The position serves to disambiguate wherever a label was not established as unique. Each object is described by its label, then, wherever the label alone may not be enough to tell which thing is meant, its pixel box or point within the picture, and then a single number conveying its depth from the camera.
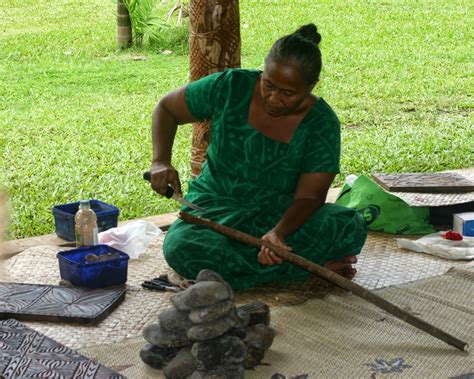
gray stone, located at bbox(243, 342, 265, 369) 4.22
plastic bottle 5.79
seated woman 5.20
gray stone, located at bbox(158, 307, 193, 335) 4.17
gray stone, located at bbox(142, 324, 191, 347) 4.17
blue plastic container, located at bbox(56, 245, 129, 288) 5.26
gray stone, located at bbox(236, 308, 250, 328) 4.26
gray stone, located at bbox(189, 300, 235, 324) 4.09
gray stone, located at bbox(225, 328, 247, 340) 4.21
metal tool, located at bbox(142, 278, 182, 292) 5.34
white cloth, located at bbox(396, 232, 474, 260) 5.94
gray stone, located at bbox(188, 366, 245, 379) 4.00
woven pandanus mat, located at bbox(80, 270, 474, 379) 4.23
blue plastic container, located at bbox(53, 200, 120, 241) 6.16
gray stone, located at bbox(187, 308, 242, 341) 4.07
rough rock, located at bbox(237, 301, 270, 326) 4.40
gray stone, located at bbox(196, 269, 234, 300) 4.32
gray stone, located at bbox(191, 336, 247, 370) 4.04
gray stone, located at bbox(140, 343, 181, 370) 4.18
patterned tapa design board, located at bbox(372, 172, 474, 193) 6.96
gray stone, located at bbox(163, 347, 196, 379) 4.06
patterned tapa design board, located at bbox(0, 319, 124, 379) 4.09
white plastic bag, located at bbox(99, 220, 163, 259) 5.97
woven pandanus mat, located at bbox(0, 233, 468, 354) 4.75
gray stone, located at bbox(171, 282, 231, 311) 4.13
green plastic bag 6.41
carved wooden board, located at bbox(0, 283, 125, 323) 4.83
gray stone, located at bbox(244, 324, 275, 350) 4.26
